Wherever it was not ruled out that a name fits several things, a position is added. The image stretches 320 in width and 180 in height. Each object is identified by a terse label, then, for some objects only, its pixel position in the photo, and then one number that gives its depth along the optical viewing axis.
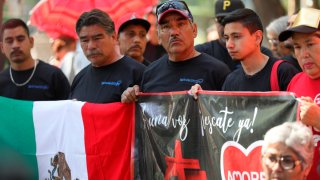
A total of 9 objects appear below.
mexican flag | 12.50
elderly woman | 8.31
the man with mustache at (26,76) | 14.87
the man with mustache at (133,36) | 15.43
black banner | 10.06
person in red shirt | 9.67
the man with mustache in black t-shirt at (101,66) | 12.84
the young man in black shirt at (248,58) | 10.64
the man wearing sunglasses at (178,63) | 11.74
